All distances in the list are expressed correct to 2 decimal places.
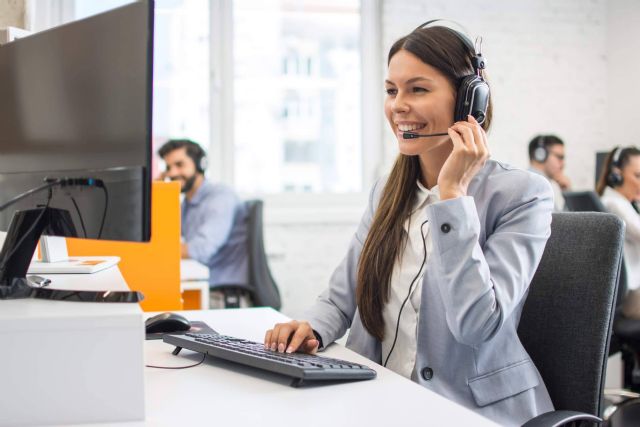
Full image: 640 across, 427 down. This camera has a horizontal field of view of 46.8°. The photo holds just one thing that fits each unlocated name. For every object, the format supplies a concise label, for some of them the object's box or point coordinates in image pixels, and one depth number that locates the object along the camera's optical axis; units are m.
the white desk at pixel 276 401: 0.88
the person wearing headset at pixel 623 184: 3.15
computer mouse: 1.38
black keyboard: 1.02
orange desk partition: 2.19
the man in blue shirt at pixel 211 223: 3.62
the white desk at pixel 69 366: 0.83
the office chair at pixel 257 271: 3.55
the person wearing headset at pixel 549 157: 4.70
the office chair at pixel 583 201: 2.88
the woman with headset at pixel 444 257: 1.17
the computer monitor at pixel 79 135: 0.93
